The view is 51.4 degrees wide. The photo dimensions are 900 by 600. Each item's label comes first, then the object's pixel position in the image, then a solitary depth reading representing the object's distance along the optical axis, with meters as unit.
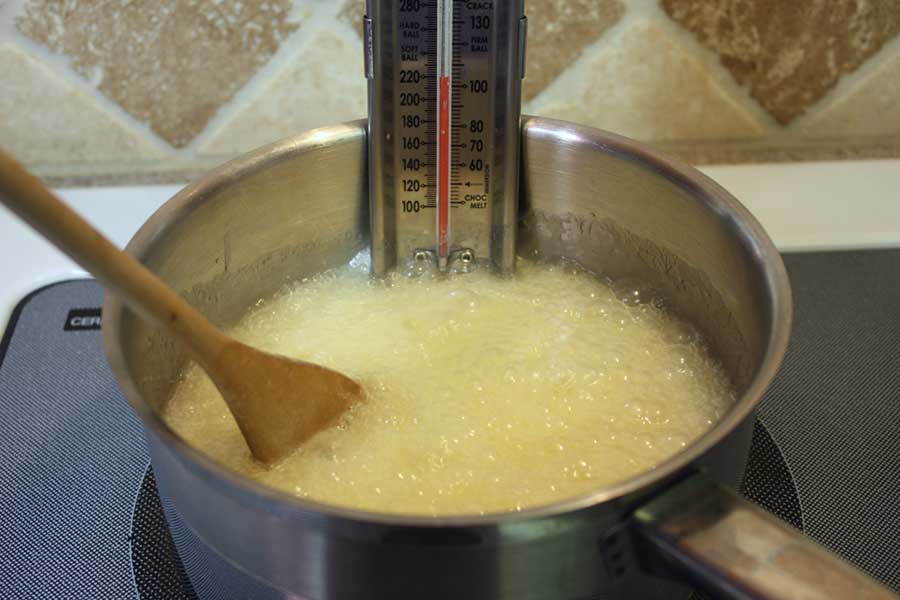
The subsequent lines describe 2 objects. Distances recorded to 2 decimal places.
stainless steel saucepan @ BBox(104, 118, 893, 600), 0.41
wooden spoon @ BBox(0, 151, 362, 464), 0.43
